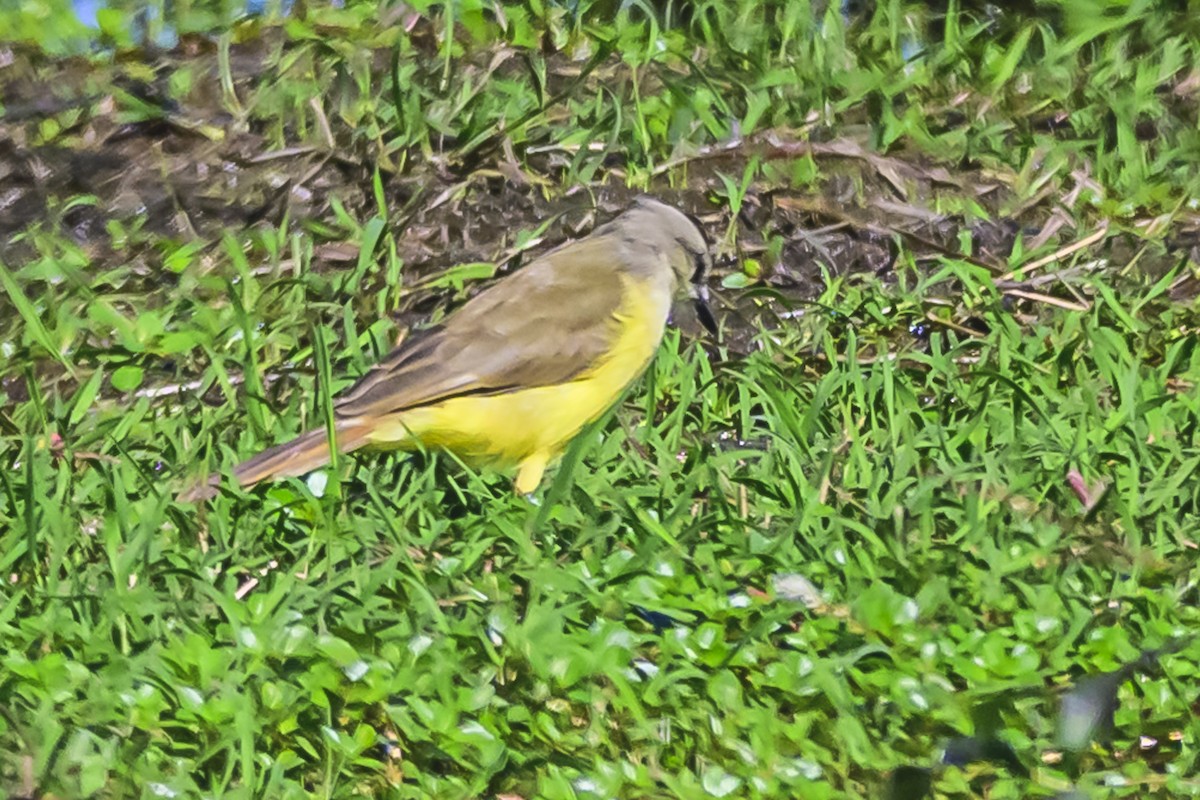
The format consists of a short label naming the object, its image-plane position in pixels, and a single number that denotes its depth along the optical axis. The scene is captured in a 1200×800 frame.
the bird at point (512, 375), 9.74
